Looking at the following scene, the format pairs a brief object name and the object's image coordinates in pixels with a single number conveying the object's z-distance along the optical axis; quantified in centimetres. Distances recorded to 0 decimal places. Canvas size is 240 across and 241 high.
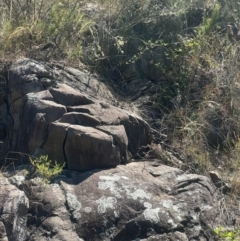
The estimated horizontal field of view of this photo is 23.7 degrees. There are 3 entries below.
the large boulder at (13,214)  385
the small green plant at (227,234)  413
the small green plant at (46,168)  435
